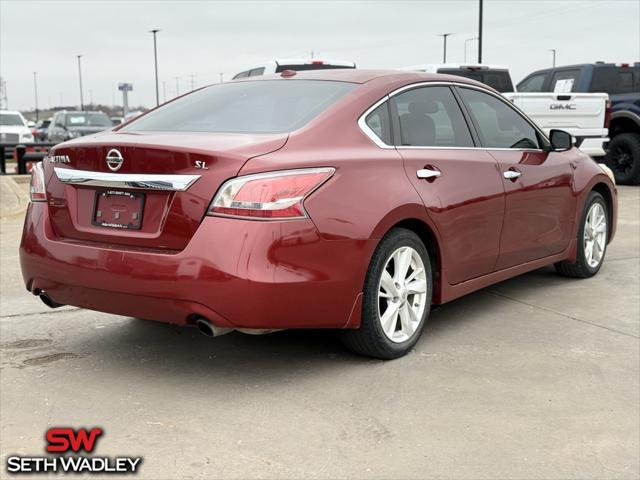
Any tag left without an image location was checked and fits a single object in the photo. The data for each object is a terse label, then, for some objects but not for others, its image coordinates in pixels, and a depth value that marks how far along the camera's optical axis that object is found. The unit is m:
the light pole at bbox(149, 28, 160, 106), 62.48
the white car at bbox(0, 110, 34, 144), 26.12
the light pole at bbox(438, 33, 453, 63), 63.97
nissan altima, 3.68
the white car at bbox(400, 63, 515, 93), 13.55
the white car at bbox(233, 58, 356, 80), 12.49
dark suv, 26.69
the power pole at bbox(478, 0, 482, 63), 35.73
